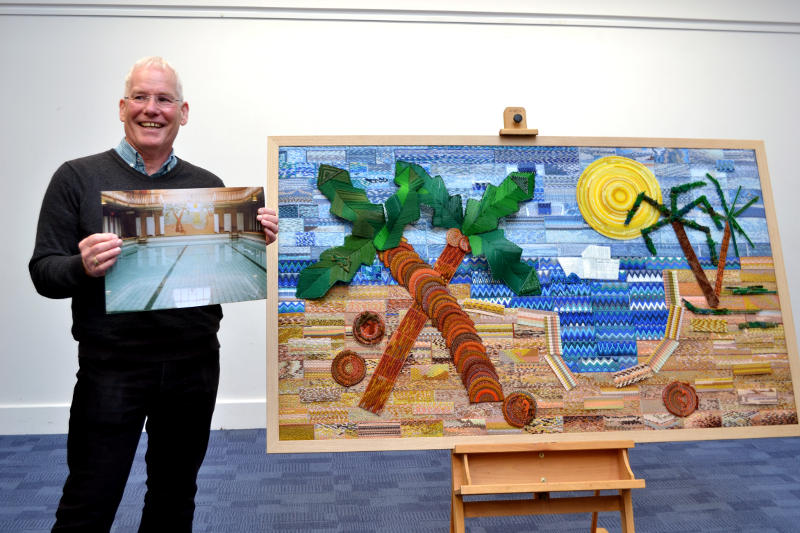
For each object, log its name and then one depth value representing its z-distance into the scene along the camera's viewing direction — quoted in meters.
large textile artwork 1.72
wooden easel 1.55
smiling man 1.27
